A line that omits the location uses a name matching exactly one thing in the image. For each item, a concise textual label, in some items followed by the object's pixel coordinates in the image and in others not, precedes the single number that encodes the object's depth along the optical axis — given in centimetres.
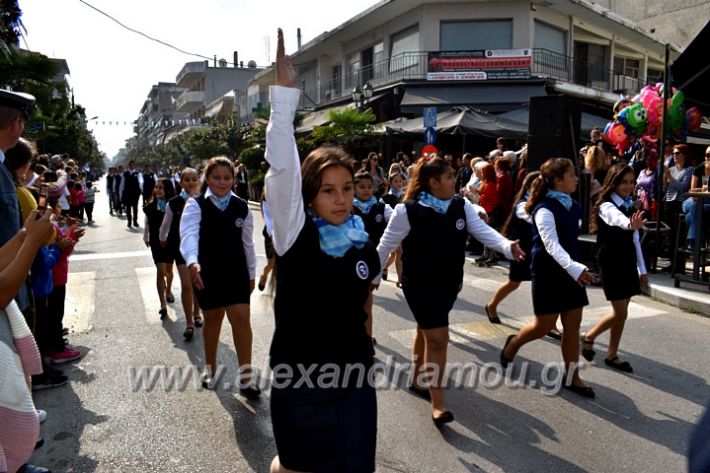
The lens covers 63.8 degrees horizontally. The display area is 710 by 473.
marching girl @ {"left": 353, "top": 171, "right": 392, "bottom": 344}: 614
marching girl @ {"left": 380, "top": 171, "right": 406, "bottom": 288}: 805
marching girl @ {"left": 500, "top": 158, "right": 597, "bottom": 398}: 437
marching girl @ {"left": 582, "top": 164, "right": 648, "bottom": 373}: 485
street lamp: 2002
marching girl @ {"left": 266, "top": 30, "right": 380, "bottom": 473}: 219
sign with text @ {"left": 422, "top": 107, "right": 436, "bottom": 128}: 1423
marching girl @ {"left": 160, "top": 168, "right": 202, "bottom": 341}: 602
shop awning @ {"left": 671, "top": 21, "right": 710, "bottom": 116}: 360
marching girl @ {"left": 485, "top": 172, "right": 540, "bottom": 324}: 564
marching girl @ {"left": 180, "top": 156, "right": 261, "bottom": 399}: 435
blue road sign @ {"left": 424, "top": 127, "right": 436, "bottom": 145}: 1420
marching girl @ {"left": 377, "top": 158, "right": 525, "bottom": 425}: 394
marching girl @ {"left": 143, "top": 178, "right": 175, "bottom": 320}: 718
